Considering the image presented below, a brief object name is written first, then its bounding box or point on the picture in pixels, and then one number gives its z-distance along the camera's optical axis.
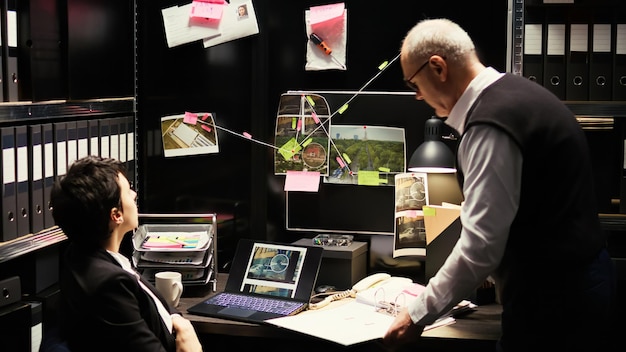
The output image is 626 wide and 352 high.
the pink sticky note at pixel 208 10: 3.03
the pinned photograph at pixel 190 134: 3.10
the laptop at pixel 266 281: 2.54
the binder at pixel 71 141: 2.54
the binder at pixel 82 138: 2.60
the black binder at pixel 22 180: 2.29
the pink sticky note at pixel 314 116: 3.05
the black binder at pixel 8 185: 2.22
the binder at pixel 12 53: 2.22
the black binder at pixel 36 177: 2.35
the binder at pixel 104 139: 2.75
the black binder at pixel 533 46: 2.62
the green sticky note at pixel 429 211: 2.66
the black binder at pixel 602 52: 2.59
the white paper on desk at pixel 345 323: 2.28
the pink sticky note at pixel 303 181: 3.04
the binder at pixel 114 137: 2.83
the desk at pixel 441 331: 2.32
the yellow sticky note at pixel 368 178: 3.01
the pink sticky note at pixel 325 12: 2.99
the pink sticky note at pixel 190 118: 3.10
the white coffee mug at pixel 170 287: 2.54
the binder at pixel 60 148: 2.47
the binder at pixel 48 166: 2.42
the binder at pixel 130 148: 2.99
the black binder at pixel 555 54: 2.61
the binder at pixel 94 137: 2.67
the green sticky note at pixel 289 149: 3.06
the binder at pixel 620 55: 2.59
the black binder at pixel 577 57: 2.60
